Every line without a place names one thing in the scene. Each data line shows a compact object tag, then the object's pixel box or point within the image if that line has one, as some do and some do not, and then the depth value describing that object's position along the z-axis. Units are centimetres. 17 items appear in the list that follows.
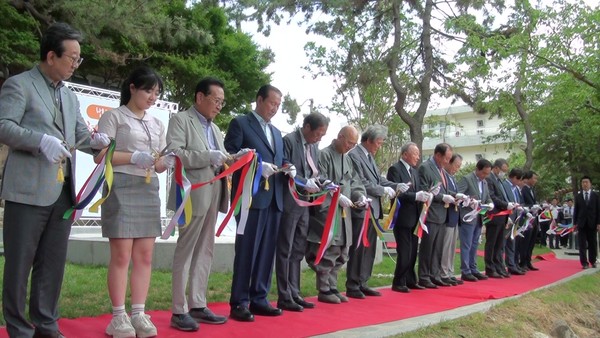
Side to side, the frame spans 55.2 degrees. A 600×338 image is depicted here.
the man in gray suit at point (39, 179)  294
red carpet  377
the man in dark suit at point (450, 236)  719
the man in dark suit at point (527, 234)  958
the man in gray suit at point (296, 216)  483
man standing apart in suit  1027
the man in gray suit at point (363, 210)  583
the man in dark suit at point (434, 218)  681
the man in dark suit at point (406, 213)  635
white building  4553
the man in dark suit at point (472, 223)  771
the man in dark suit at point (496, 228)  839
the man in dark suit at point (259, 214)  433
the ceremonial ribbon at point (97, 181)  325
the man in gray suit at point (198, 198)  383
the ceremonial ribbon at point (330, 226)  508
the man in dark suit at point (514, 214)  880
